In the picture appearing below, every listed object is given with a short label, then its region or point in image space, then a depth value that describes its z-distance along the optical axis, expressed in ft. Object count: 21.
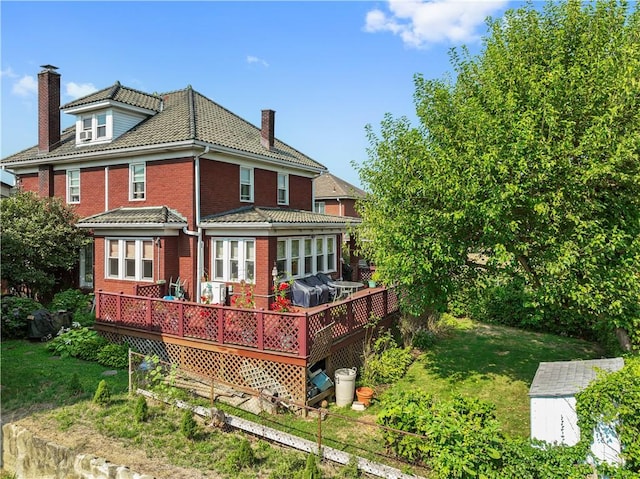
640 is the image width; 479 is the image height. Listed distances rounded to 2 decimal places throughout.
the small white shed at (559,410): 22.12
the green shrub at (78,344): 41.81
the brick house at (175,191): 53.83
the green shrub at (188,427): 28.04
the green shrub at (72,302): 57.31
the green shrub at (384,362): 39.59
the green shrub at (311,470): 22.75
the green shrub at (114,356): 40.22
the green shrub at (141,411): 29.73
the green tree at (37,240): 56.95
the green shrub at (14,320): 47.39
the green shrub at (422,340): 49.88
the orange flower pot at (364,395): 35.60
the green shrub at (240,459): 24.88
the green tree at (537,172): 28.60
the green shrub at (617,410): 19.47
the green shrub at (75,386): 33.65
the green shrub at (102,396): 31.83
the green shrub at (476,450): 19.88
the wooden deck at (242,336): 34.76
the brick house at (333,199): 136.36
